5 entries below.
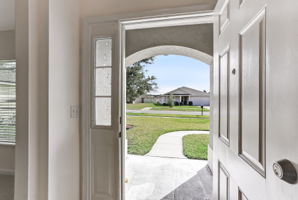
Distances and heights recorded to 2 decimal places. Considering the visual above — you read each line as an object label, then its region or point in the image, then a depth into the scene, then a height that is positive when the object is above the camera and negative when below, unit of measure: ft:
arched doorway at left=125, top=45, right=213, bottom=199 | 9.64 +2.76
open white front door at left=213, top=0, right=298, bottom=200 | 1.59 -0.01
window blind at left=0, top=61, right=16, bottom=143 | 10.60 -0.19
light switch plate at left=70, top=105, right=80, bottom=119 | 5.62 -0.42
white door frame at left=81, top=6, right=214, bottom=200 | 5.64 +1.02
